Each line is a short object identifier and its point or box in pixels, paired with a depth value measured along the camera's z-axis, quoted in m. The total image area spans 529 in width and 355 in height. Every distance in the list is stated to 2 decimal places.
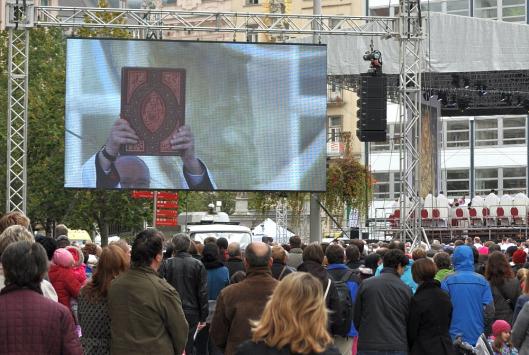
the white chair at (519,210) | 39.44
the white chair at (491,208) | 39.88
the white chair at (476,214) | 40.03
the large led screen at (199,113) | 27.34
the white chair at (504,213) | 39.66
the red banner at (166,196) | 38.50
